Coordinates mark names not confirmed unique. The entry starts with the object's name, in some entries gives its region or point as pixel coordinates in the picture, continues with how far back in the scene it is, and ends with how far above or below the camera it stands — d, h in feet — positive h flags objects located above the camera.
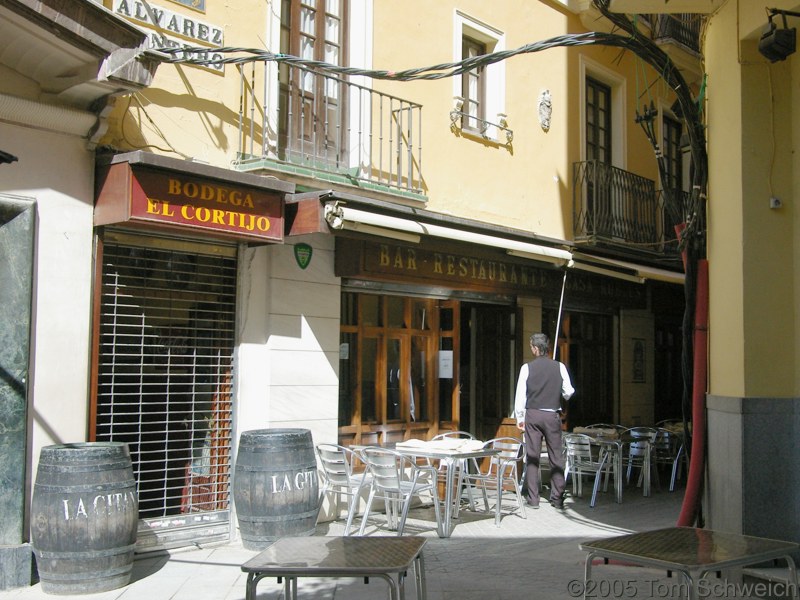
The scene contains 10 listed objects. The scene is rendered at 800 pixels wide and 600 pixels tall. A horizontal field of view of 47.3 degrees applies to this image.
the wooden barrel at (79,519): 21.20 -3.99
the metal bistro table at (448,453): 28.76 -3.20
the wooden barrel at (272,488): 25.25 -3.81
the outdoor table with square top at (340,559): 12.16 -2.91
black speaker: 19.83 +6.86
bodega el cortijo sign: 23.57 +4.00
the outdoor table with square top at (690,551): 12.61 -2.88
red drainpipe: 23.11 -1.34
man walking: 33.68 -2.06
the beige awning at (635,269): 38.88 +3.90
